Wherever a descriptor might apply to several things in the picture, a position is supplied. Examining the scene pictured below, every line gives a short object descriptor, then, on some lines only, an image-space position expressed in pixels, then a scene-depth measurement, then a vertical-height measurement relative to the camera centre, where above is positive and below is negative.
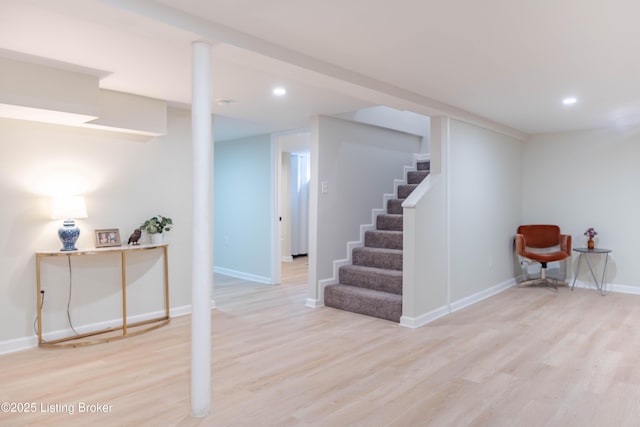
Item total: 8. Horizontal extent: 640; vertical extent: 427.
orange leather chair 5.65 -0.52
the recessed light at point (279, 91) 3.64 +1.01
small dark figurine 4.00 -0.30
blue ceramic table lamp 3.50 -0.08
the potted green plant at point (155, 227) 4.10 -0.22
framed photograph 3.83 -0.30
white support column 2.34 -0.14
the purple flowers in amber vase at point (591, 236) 5.61 -0.39
